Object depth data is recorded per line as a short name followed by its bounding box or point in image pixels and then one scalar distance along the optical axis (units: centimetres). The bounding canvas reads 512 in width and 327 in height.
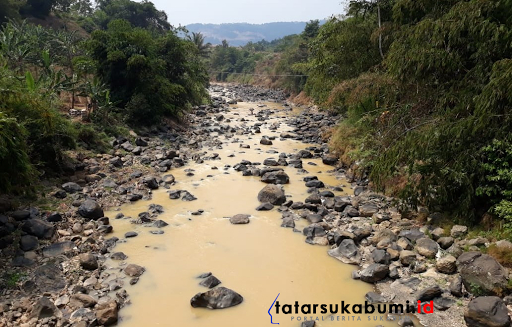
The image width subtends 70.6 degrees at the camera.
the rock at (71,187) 1075
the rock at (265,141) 1948
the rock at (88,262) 705
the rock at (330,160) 1541
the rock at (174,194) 1136
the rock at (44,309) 557
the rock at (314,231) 873
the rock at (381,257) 717
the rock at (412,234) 773
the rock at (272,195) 1092
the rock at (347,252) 757
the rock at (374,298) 620
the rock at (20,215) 817
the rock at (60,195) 1012
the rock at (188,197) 1130
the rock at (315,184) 1252
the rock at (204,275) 712
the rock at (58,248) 737
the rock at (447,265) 643
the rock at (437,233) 748
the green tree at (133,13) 4994
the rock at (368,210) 954
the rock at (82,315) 565
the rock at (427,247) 706
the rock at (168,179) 1271
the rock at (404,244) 746
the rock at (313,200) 1084
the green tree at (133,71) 1847
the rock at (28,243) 735
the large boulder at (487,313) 500
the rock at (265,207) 1058
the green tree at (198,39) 5256
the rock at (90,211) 916
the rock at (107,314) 561
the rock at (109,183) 1161
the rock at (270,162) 1540
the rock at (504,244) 611
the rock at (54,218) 868
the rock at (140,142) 1686
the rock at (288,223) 945
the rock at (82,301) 595
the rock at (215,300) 620
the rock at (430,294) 595
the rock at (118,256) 765
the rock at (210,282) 684
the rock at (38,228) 782
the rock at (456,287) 591
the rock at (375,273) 675
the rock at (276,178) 1309
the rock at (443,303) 578
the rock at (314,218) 953
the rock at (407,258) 700
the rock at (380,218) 898
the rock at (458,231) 720
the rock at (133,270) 709
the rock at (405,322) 555
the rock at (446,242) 709
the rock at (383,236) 785
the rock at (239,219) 968
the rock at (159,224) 937
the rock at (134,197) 1087
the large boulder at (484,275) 559
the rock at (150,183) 1201
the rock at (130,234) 870
